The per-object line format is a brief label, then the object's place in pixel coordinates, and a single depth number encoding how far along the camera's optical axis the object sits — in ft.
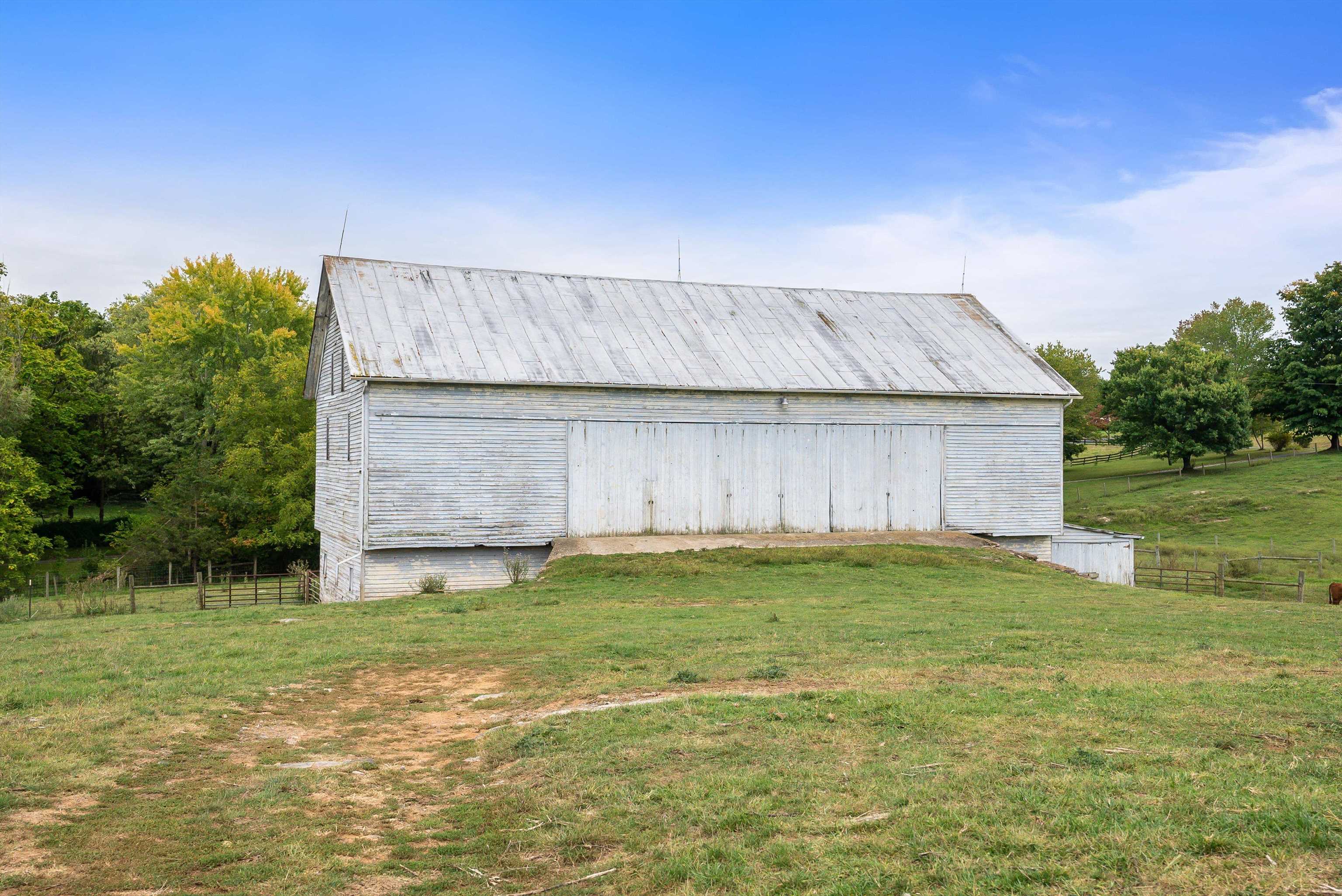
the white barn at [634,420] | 81.56
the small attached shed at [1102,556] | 98.22
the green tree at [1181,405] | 193.57
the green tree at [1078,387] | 232.12
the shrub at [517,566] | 78.28
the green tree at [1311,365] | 196.24
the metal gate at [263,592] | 102.63
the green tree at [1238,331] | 277.85
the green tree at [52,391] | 131.44
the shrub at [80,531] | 177.68
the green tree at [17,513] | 120.37
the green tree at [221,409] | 141.90
